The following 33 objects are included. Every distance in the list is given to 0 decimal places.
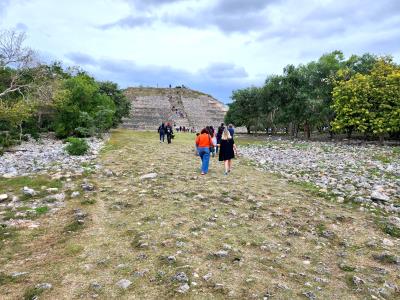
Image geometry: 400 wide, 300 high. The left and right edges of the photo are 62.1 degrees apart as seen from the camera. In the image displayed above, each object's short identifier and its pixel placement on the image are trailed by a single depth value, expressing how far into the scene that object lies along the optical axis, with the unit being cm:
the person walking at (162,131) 3794
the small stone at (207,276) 626
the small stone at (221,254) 727
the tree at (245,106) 6102
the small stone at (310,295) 574
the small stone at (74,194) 1232
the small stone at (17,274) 652
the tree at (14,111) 2693
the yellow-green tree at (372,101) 3500
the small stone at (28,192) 1219
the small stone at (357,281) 624
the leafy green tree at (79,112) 3988
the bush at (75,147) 2311
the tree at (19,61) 2836
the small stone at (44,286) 598
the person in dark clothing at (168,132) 3678
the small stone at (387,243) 814
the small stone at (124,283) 603
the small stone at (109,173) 1637
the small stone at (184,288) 581
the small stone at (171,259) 694
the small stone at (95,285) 597
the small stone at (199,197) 1207
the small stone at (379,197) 1167
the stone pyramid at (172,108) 8883
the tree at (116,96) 6162
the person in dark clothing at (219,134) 2215
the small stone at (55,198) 1171
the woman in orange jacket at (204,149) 1720
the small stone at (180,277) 618
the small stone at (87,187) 1330
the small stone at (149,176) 1572
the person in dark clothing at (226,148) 1716
